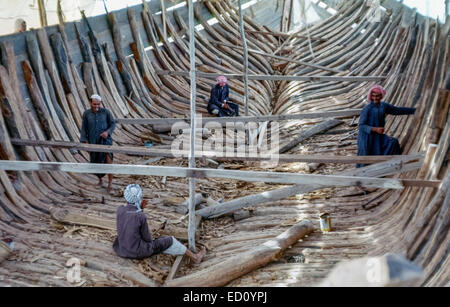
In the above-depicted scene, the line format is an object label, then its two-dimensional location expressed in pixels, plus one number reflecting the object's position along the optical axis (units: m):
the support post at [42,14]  10.11
